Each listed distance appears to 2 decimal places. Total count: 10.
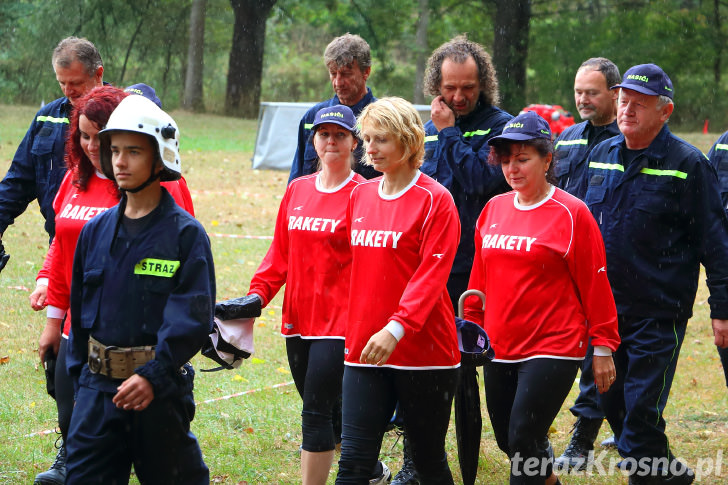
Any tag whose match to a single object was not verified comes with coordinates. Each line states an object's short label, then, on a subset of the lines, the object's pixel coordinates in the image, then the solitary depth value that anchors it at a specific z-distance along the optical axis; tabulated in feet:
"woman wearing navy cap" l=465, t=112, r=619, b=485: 28.90
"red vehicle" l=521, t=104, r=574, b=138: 149.92
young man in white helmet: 23.17
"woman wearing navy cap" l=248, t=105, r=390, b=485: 31.12
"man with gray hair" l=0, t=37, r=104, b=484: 35.70
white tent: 145.23
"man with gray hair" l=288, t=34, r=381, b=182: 37.36
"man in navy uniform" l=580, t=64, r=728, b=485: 32.74
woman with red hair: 28.61
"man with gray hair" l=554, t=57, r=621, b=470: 38.91
